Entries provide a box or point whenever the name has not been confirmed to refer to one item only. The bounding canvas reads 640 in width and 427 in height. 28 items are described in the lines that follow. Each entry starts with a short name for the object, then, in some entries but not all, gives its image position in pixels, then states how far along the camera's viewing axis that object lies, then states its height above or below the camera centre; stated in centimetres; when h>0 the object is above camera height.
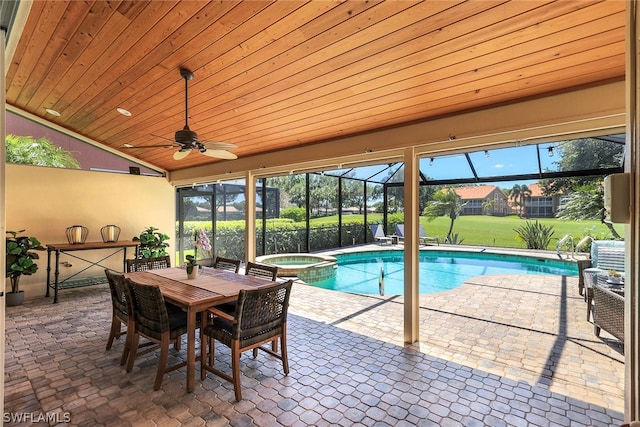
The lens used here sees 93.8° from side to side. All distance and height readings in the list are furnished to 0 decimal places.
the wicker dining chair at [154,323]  257 -93
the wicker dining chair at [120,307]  288 -89
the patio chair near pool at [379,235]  1125 -58
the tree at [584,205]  791 +40
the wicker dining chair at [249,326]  246 -95
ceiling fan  301 +81
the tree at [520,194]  981 +83
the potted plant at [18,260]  467 -61
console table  511 -48
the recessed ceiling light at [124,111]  378 +142
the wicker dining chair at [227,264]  416 -63
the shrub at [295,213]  977 +24
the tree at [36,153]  520 +126
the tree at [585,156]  778 +171
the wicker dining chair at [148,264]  406 -60
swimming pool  723 -138
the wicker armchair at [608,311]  294 -96
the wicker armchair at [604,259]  499 -70
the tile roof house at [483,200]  1036 +69
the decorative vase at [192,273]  341 -59
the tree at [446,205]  1099 +54
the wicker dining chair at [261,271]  358 -63
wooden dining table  258 -68
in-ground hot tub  714 -120
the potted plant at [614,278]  369 -74
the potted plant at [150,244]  630 -48
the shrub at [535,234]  923 -47
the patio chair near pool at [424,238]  1091 -66
